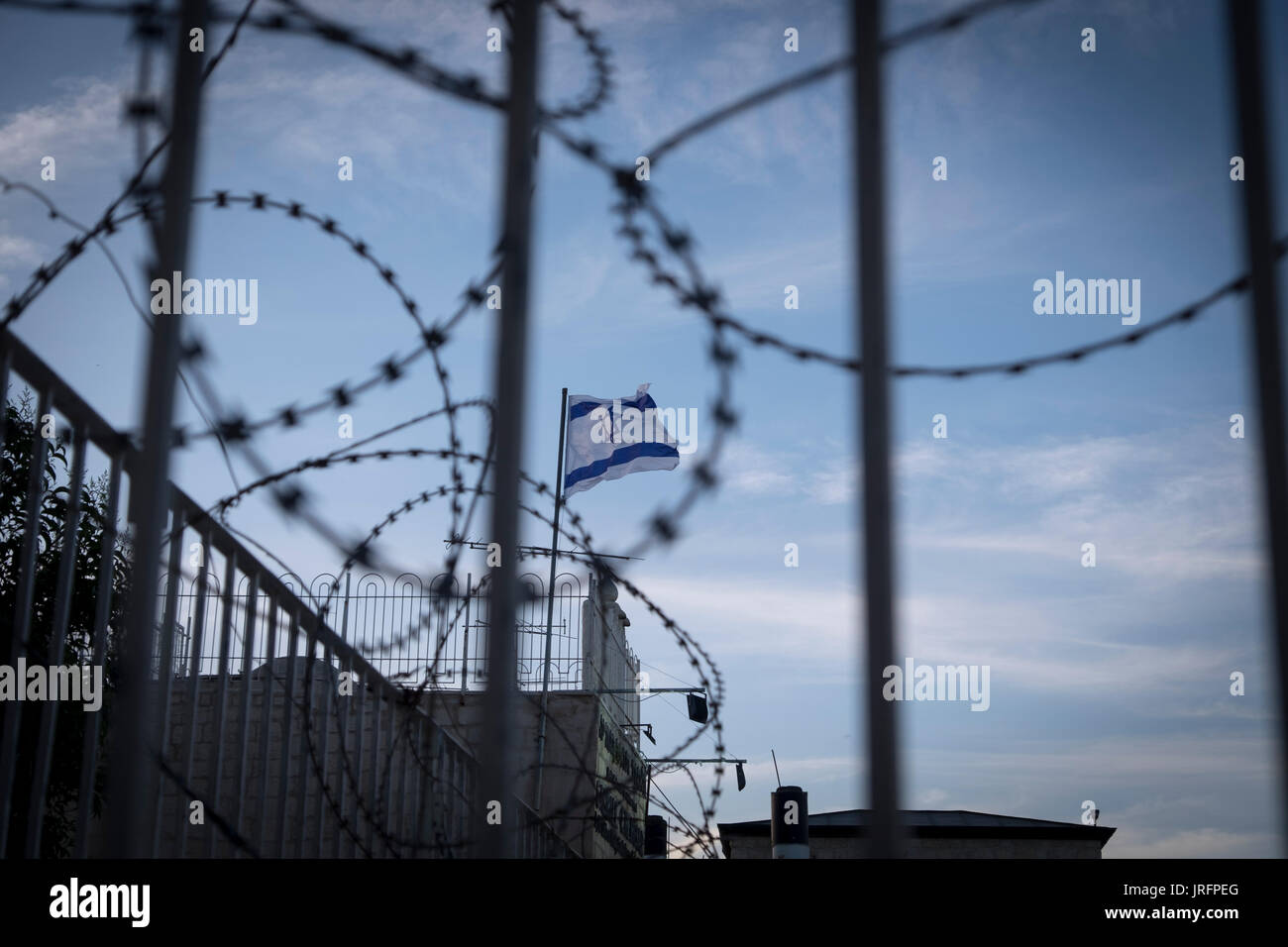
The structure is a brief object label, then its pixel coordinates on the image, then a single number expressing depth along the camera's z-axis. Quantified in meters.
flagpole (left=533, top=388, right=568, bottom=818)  6.91
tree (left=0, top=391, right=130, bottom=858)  6.68
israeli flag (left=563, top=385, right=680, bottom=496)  9.00
